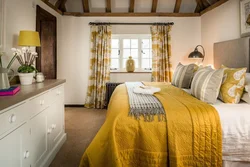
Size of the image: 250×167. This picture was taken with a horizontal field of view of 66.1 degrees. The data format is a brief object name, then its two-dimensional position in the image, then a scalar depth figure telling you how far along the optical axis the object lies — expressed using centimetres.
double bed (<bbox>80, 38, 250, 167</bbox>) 156
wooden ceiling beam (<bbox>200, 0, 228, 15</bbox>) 415
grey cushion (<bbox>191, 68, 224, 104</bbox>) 202
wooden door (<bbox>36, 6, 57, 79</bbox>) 457
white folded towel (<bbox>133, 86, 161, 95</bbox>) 233
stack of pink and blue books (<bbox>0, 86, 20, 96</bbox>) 151
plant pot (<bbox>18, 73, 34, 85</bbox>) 230
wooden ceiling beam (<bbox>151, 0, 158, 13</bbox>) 483
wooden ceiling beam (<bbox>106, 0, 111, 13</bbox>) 478
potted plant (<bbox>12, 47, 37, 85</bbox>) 230
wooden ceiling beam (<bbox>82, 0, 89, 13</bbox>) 476
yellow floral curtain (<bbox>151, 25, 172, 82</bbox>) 502
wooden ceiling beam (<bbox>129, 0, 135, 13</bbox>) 480
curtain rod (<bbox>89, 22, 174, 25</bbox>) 497
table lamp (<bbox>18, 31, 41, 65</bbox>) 260
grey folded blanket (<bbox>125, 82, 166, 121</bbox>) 164
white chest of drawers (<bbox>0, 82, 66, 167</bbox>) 133
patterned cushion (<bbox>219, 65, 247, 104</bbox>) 203
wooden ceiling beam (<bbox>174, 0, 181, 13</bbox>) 486
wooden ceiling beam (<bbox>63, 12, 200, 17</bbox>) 505
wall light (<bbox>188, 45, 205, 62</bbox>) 433
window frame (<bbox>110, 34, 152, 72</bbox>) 520
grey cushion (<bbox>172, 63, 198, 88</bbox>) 311
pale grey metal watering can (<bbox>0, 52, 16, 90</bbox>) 168
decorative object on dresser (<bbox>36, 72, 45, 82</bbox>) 257
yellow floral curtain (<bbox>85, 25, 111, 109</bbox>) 499
